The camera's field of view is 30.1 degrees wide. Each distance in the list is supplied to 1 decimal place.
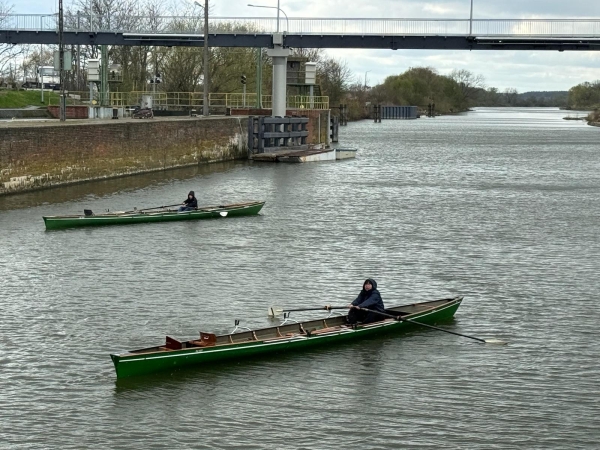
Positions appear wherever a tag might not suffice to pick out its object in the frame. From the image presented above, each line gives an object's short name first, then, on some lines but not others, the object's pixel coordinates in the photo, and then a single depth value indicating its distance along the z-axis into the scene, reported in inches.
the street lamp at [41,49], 2820.6
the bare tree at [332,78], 5044.3
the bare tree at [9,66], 3294.8
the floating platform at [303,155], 2571.4
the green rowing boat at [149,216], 1344.7
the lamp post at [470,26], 2618.1
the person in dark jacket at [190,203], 1461.6
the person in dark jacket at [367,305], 824.7
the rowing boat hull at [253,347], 701.3
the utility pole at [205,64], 2524.6
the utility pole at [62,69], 1979.6
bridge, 2623.0
